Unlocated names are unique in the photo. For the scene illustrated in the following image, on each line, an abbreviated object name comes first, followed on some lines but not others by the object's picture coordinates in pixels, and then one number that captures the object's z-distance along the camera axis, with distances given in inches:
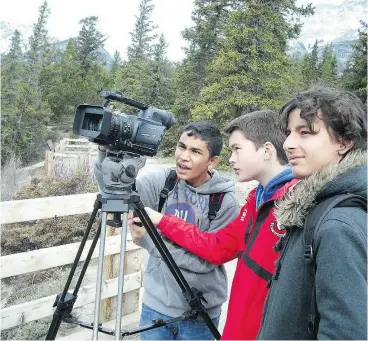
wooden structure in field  422.4
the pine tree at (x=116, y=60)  2045.4
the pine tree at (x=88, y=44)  1552.7
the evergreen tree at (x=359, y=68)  850.8
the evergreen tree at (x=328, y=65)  1496.1
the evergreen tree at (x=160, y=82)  950.4
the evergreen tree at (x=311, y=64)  1546.5
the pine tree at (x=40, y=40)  1151.4
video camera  61.4
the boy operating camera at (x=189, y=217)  73.5
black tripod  59.2
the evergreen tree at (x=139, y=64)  957.8
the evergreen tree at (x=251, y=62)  638.5
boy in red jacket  57.3
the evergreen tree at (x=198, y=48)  749.3
